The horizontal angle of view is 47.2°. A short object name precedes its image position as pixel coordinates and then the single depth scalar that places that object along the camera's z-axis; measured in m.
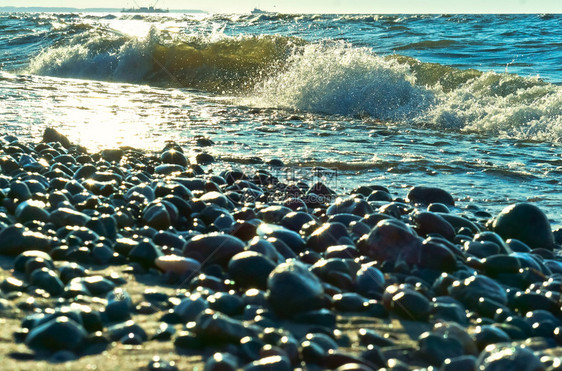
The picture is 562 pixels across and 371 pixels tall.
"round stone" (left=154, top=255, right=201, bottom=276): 2.56
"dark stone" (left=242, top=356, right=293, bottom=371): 1.64
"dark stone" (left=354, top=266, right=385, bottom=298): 2.49
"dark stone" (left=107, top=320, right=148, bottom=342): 1.88
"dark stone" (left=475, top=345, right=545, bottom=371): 1.60
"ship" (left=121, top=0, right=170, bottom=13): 117.38
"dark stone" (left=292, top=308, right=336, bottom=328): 2.16
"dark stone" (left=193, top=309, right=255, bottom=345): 1.86
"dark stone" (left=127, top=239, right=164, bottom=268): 2.65
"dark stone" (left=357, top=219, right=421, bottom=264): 2.94
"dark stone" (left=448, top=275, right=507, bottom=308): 2.45
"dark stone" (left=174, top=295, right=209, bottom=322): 2.06
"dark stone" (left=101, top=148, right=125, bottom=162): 5.59
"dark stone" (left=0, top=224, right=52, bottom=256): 2.62
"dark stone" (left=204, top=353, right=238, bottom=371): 1.67
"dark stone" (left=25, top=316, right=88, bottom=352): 1.76
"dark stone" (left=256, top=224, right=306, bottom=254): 3.05
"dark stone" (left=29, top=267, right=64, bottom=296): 2.18
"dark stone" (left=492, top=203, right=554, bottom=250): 3.64
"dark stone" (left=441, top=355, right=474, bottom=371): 1.72
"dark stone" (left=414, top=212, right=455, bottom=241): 3.55
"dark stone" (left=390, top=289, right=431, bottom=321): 2.24
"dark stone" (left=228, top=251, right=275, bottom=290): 2.43
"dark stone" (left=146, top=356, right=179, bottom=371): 1.70
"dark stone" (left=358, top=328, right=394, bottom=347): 2.01
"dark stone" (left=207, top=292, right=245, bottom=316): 2.14
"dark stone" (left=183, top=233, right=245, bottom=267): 2.67
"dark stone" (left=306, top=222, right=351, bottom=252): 3.10
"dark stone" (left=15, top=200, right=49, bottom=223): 3.13
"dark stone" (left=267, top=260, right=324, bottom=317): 2.18
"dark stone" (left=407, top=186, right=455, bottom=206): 4.62
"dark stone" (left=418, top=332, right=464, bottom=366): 1.87
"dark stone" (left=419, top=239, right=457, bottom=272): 2.86
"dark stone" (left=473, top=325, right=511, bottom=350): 2.00
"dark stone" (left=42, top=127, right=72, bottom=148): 6.15
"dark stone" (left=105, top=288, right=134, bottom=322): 2.03
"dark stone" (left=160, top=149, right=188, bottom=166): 5.55
